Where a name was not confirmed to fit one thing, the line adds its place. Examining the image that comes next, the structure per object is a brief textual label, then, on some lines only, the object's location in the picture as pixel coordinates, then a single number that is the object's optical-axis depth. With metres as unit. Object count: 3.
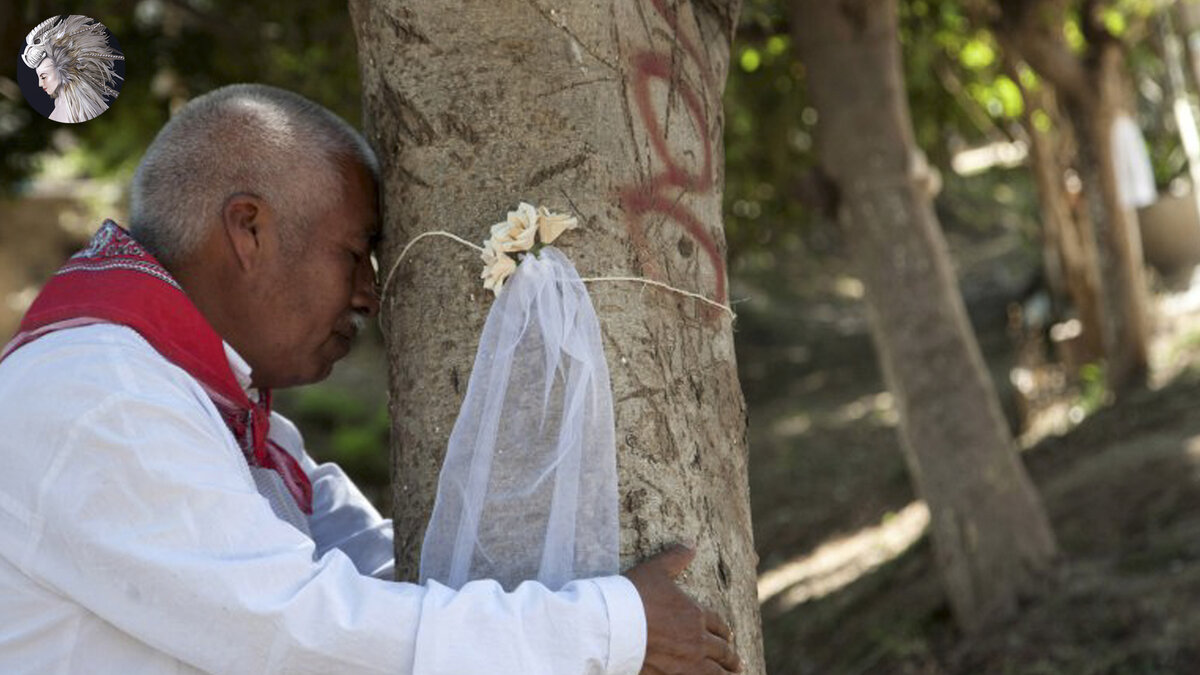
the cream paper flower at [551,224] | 2.45
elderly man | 2.13
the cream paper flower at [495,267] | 2.43
